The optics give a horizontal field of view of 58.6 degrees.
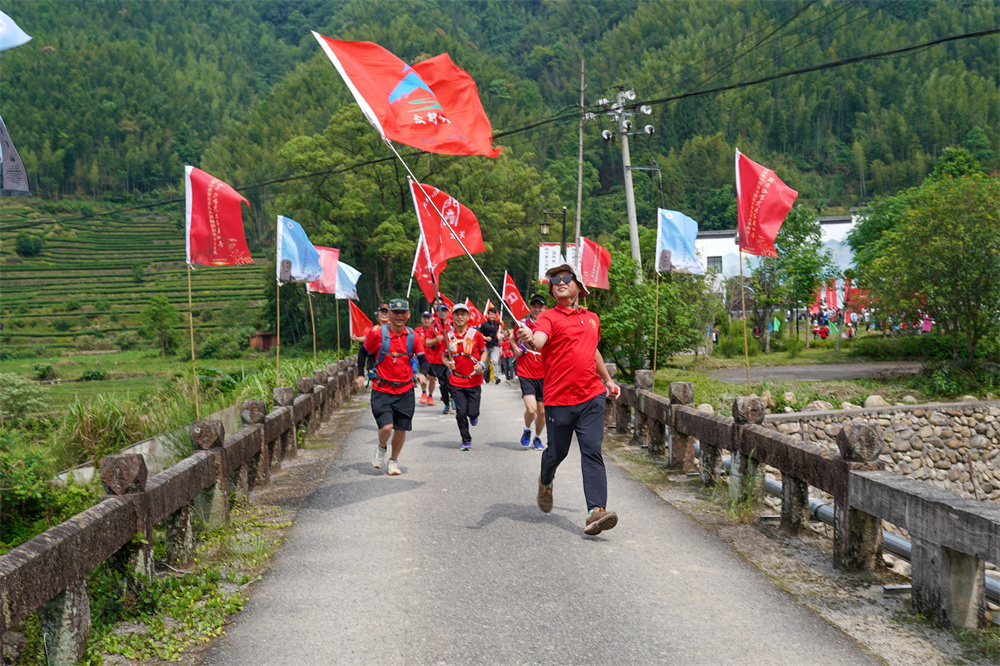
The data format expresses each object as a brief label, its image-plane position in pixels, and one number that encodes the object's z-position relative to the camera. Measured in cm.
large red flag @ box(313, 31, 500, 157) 892
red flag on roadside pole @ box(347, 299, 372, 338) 1841
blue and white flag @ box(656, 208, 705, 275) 1497
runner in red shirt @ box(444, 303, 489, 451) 1209
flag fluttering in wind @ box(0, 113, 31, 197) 591
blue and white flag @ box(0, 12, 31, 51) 552
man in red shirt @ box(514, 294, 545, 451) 1127
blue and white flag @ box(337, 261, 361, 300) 2359
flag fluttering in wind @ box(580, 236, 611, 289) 1880
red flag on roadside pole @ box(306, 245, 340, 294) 2090
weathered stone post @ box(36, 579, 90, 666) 415
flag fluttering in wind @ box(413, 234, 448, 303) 1543
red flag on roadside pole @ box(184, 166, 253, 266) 907
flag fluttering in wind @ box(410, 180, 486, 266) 1095
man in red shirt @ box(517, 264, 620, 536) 681
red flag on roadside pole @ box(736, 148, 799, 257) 1010
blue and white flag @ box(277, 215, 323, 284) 1482
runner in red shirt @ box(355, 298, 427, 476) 955
